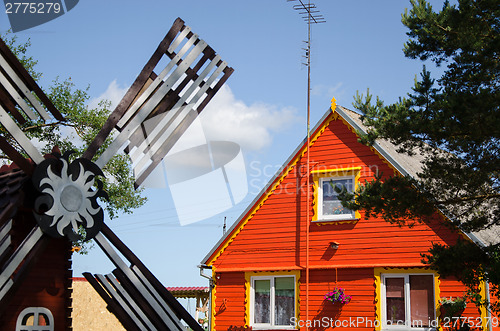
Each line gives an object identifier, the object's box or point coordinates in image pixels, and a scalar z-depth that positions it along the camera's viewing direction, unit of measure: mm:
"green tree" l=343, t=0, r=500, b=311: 10672
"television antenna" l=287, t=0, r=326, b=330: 16906
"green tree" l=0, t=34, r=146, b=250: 23297
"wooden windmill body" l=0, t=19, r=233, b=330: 8391
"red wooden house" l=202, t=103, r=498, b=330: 15195
